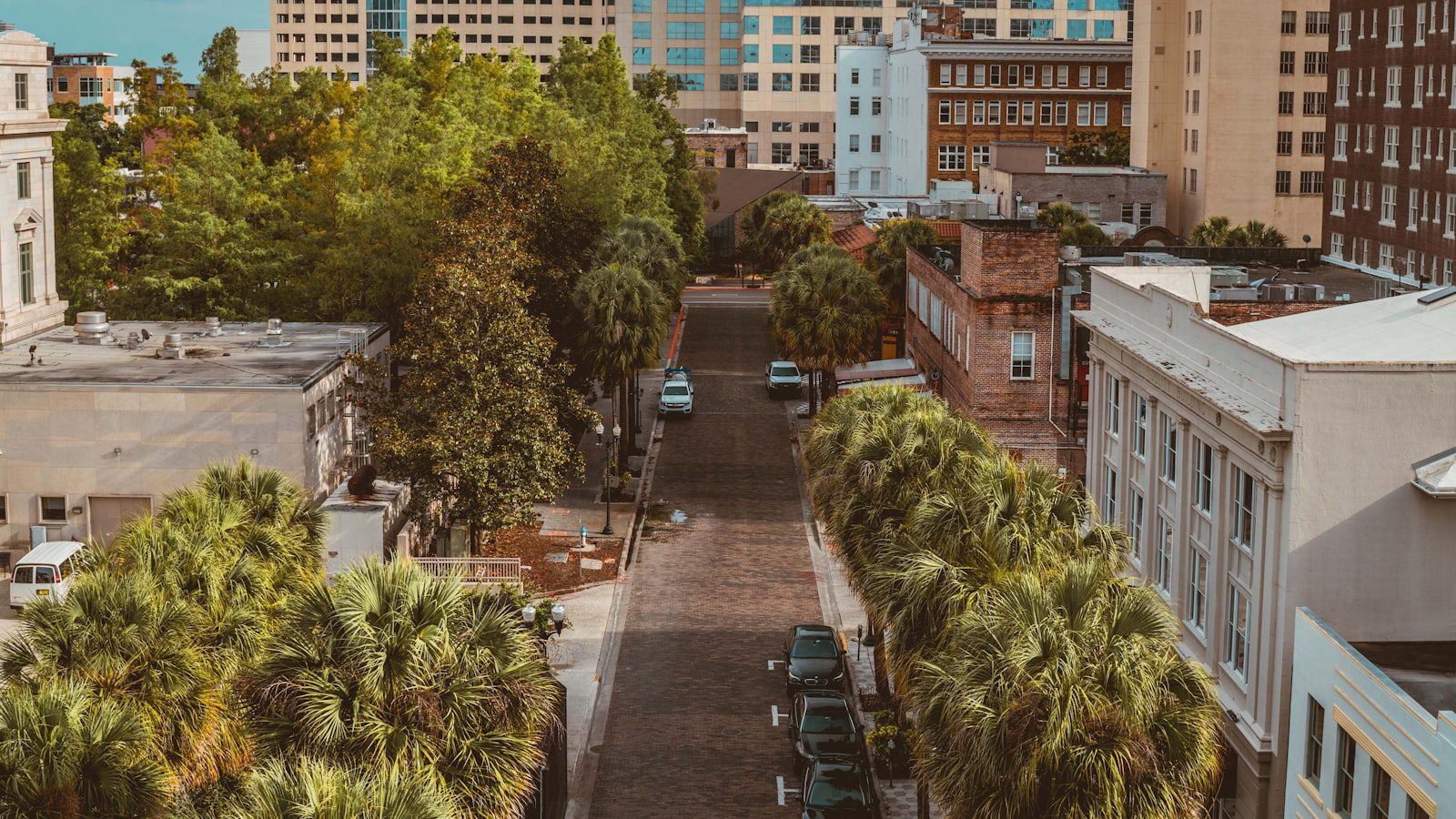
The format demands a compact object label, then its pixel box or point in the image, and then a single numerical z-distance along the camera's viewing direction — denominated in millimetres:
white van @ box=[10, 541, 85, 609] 46969
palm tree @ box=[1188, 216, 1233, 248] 89750
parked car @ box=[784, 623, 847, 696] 42531
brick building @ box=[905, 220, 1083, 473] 61031
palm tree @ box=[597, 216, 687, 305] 66438
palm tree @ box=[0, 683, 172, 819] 22547
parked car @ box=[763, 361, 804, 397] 81062
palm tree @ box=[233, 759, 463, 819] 19312
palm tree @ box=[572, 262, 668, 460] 61062
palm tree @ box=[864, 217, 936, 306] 83188
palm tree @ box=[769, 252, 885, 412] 68438
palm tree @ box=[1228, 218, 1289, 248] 86750
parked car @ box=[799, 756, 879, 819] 34438
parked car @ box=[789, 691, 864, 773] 37406
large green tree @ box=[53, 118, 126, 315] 77688
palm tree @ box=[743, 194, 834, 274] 102375
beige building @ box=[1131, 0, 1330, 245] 106188
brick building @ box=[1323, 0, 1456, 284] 81312
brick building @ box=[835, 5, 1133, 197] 138625
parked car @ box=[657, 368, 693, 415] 76431
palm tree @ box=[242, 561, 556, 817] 24016
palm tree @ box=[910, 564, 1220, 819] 23734
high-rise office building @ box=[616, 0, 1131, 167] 180875
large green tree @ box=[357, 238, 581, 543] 48562
